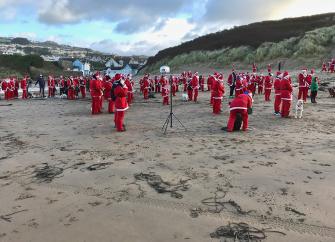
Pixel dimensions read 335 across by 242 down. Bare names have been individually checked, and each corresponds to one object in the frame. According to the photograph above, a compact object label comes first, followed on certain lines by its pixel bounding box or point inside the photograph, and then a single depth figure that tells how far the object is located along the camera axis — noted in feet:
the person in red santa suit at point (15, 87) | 96.99
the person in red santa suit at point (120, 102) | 42.22
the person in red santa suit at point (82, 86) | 92.84
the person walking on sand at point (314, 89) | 64.44
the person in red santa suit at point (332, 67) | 110.89
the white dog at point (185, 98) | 75.26
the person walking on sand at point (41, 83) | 105.29
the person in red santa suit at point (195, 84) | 71.46
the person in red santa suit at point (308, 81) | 65.05
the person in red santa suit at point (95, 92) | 57.41
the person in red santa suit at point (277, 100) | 51.67
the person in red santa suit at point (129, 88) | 70.08
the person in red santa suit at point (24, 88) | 95.45
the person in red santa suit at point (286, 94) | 48.52
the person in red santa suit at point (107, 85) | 61.64
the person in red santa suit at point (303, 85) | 64.44
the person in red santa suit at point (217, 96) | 54.03
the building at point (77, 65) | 320.83
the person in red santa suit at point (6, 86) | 94.12
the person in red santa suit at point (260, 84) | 85.35
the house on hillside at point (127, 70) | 244.22
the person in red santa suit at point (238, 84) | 60.10
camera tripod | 41.52
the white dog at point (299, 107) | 48.47
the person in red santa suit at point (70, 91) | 90.84
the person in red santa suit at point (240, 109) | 40.32
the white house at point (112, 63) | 331.06
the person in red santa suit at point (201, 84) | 99.78
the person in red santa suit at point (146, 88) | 84.05
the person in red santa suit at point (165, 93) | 70.44
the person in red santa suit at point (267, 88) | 70.51
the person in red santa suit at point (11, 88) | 94.84
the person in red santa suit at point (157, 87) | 99.89
